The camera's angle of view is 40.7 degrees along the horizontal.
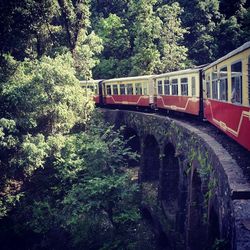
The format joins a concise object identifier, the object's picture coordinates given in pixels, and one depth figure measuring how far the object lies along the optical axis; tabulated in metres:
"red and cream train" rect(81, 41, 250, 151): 7.94
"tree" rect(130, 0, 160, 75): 30.84
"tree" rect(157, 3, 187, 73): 31.81
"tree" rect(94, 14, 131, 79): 35.25
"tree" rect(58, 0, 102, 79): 22.78
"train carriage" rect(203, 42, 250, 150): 7.59
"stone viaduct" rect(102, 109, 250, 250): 6.13
